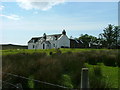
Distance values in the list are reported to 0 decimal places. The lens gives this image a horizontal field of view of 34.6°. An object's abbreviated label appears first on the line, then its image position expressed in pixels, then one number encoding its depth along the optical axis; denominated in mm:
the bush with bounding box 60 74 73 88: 5762
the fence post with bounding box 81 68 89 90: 2506
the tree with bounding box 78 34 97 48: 74875
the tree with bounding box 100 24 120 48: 68500
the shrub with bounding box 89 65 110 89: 4844
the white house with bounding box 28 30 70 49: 58344
